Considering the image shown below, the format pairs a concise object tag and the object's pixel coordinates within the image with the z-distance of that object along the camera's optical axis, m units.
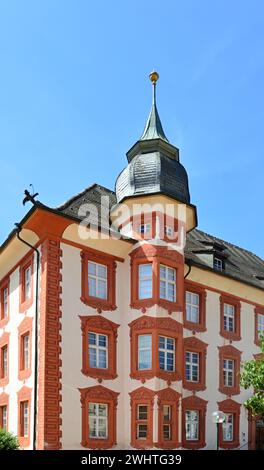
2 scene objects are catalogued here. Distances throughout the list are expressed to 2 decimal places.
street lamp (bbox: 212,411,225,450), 24.41
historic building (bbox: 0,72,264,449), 23.00
